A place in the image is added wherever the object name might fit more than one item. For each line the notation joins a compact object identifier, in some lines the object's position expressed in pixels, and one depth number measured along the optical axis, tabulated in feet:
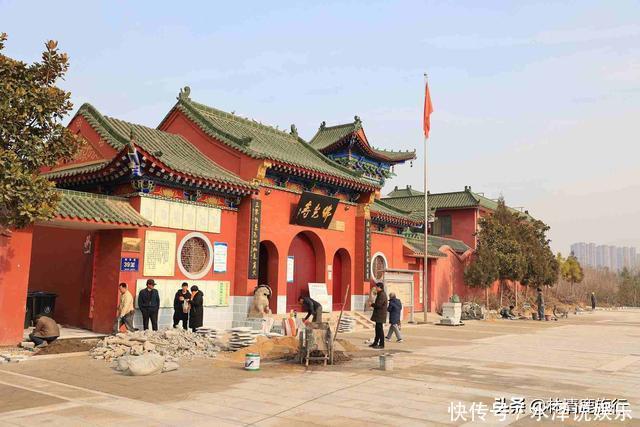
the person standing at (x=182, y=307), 44.57
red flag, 75.31
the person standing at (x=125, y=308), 42.80
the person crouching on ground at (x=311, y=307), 48.88
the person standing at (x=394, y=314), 48.42
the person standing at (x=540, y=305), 87.02
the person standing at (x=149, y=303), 43.16
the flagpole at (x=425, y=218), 74.00
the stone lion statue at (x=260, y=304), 53.83
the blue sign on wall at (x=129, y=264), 45.37
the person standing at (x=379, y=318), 43.34
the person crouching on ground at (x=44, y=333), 36.81
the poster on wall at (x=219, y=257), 53.67
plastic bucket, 31.50
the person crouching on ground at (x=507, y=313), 90.93
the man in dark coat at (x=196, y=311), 44.32
